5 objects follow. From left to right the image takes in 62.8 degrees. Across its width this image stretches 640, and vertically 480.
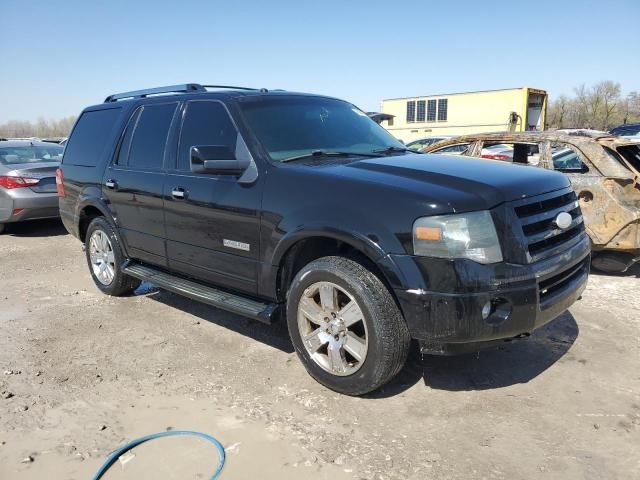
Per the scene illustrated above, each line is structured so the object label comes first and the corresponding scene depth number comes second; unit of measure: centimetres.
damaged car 557
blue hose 267
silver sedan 860
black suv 291
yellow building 2659
